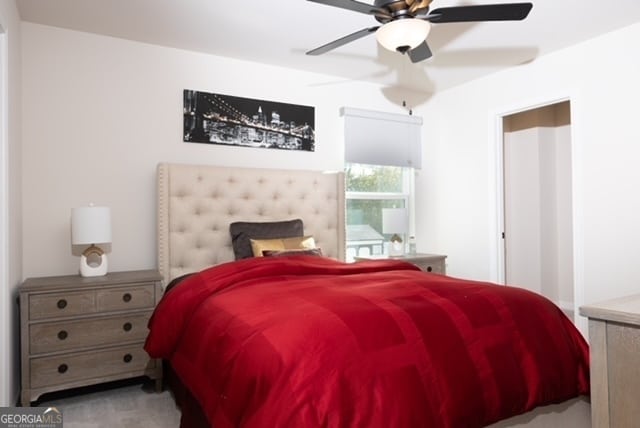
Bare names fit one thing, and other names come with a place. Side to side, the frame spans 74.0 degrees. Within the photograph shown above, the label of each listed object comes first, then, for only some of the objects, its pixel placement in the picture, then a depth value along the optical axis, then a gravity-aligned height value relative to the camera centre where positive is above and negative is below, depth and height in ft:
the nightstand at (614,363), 3.67 -1.32
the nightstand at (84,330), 8.16 -2.21
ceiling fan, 6.75 +3.33
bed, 4.54 -1.67
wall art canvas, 11.28 +2.75
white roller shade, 13.66 +2.69
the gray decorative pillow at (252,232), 10.44 -0.33
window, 13.94 +0.56
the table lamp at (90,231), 9.01 -0.21
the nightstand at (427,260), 12.96 -1.33
